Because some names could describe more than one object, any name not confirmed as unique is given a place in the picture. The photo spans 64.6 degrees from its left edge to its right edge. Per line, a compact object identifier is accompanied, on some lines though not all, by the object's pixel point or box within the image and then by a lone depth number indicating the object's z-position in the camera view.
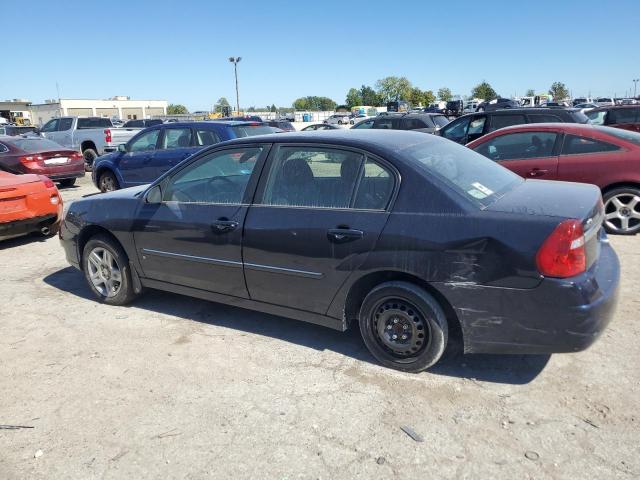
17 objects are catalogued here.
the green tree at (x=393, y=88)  111.54
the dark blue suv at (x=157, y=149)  9.01
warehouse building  77.00
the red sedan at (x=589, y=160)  6.44
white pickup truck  17.56
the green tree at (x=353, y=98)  124.12
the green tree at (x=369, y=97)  117.75
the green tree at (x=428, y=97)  97.54
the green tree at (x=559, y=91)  92.38
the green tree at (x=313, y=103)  144.88
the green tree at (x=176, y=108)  130.02
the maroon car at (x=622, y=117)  11.80
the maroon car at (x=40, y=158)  12.03
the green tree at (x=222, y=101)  139.93
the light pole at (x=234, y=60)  43.38
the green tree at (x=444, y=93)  106.74
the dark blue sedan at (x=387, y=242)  2.93
